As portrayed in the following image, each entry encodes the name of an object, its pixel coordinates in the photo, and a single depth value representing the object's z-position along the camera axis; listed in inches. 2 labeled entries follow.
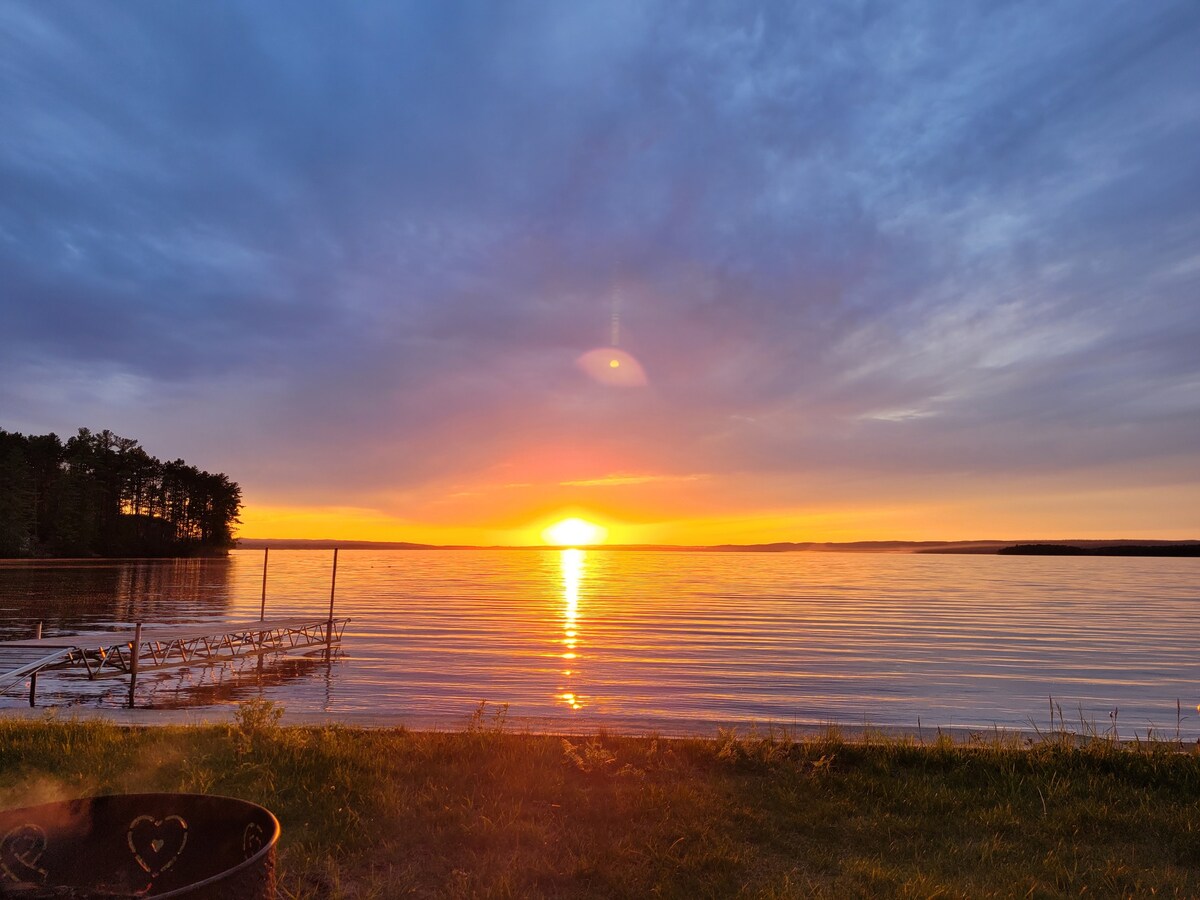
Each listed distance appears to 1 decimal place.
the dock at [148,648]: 649.0
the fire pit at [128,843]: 124.0
